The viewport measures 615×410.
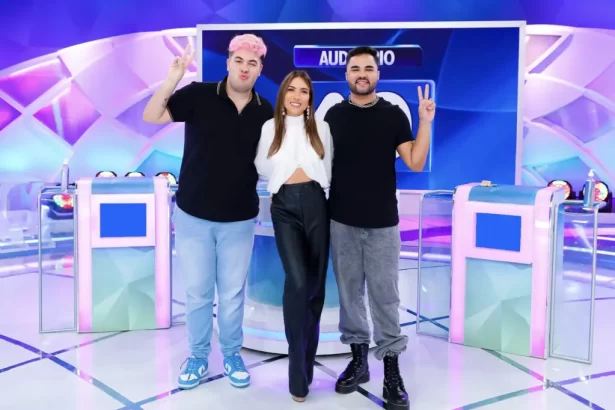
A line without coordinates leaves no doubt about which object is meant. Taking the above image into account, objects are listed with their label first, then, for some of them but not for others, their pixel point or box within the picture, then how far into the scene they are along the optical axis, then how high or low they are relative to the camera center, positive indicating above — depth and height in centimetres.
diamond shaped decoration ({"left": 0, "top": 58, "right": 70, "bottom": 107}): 725 +110
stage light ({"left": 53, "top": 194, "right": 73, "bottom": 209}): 722 -34
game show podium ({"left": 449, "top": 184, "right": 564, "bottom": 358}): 308 -45
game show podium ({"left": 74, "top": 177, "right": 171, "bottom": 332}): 339 -44
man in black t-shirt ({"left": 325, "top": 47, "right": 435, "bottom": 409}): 248 -7
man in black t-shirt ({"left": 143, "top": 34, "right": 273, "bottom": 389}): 256 -3
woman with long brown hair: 246 -11
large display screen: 556 +99
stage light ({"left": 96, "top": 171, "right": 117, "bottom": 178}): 724 +1
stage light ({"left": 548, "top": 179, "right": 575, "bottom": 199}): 686 -2
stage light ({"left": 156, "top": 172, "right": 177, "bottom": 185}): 720 +0
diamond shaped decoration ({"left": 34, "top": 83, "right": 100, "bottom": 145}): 732 +71
